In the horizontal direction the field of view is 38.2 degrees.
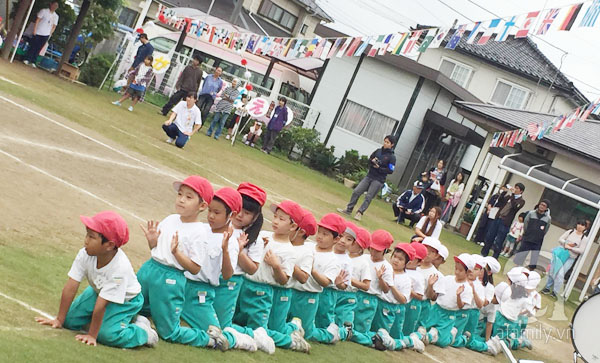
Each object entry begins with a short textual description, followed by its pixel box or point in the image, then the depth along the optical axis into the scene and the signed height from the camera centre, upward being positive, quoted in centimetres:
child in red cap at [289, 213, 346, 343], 866 -132
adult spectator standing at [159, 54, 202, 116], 2188 -7
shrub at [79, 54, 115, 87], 2400 -89
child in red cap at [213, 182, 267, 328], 746 -119
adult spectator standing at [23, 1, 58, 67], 2144 -33
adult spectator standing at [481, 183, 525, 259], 2109 -30
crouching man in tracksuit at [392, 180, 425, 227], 2027 -72
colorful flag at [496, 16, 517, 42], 1467 +286
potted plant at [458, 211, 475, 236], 2734 -99
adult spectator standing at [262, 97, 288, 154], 2653 -35
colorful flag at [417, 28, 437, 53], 1712 +253
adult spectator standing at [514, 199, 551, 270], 1947 -10
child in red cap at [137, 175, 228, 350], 673 -133
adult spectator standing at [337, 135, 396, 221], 1839 -38
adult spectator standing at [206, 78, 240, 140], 2373 -51
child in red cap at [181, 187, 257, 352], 692 -134
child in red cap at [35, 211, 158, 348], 593 -163
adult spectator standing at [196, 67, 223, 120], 2331 -17
